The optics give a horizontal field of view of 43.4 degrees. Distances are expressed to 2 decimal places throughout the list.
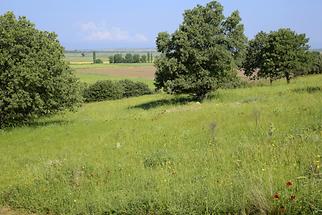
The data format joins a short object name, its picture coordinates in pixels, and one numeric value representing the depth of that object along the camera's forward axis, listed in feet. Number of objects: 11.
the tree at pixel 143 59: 528.22
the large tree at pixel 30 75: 69.67
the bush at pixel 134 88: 222.28
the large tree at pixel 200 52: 108.27
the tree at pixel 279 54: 143.95
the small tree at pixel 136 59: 519.27
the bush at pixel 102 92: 204.64
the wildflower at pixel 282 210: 16.55
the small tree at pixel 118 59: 513.86
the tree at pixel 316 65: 178.95
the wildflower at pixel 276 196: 16.54
